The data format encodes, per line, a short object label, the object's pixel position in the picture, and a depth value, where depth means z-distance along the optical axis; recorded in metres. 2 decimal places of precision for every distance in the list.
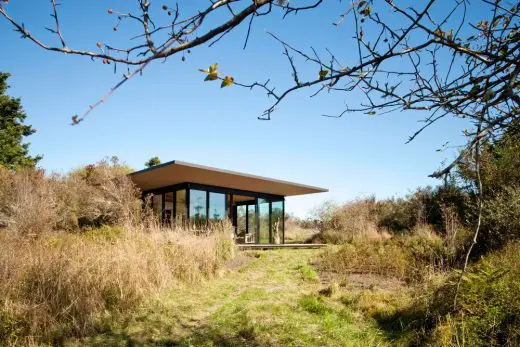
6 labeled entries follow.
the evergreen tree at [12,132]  21.84
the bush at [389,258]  8.05
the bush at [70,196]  12.05
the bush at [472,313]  3.49
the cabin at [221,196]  14.48
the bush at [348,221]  15.67
